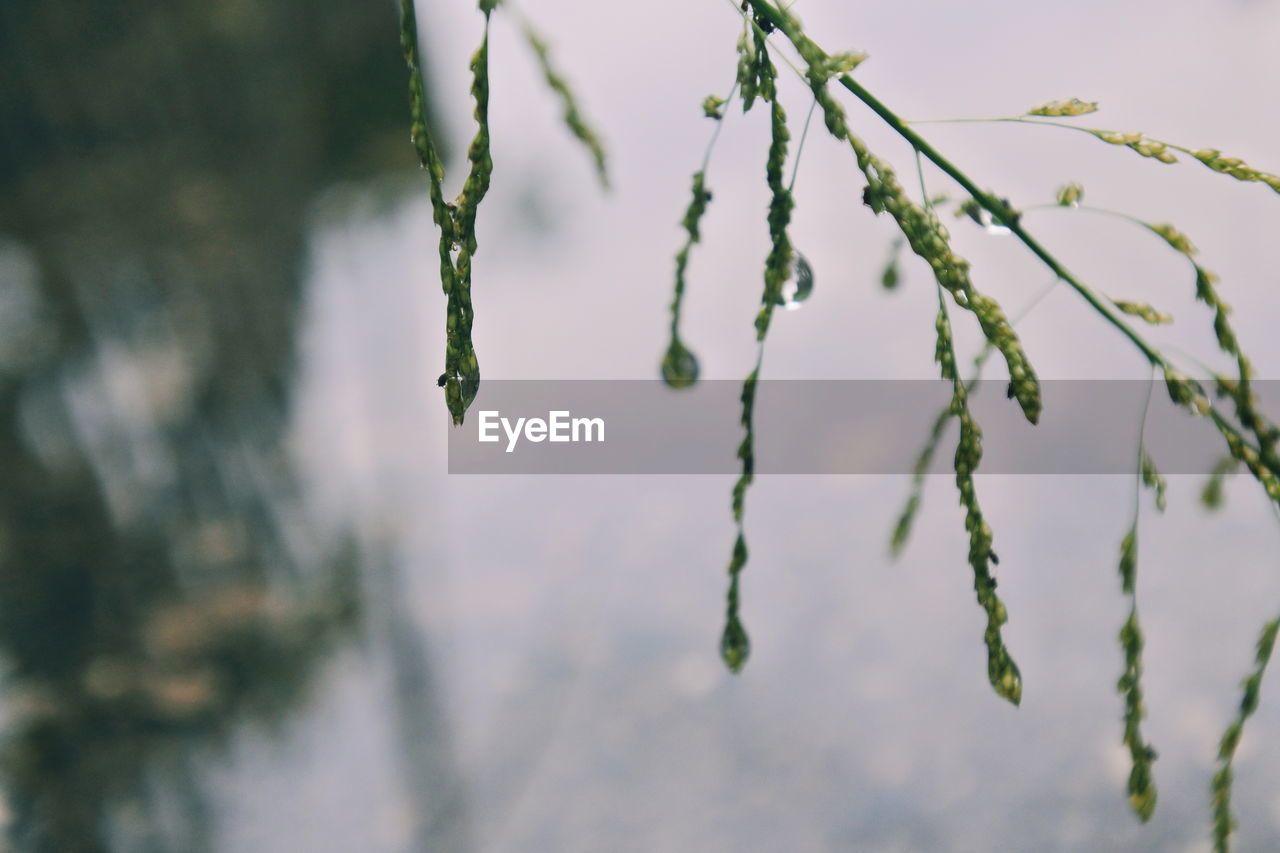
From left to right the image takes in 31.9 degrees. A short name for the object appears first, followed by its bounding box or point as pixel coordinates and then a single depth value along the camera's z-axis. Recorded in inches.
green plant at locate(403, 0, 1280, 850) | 9.3
